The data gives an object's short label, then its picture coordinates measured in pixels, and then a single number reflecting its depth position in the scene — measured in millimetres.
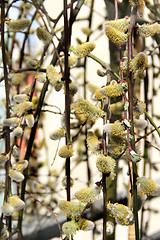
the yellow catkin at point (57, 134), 782
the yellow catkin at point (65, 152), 749
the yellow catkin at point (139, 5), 713
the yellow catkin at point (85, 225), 754
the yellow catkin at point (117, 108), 771
